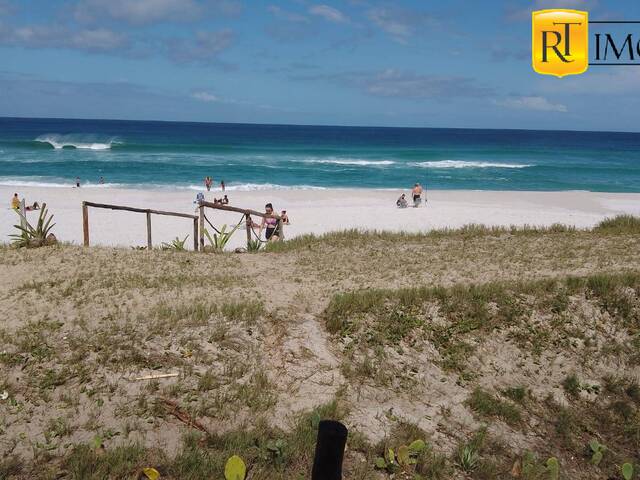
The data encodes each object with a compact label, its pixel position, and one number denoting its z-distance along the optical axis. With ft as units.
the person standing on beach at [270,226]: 52.10
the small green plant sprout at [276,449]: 19.30
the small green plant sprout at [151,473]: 17.88
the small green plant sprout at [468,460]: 20.18
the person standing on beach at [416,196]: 104.83
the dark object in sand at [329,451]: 10.12
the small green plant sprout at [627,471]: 20.01
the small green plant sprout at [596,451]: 21.50
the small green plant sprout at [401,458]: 19.72
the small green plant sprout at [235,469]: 18.03
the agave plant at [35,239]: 38.40
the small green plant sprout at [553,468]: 20.17
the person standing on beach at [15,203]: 86.49
